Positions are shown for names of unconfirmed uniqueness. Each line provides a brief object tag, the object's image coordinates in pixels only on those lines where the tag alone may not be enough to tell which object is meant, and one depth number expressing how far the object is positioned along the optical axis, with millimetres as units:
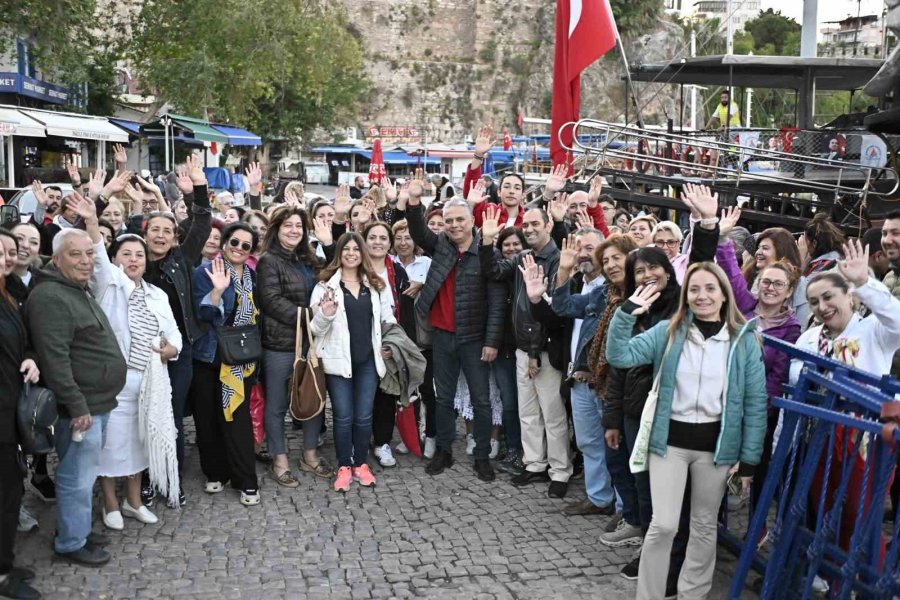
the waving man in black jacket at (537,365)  6129
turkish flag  9562
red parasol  15078
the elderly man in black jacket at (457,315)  6449
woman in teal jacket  4223
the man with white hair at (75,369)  4645
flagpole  12328
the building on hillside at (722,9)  113475
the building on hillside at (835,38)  41953
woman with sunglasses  5887
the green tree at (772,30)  70000
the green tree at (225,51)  25078
